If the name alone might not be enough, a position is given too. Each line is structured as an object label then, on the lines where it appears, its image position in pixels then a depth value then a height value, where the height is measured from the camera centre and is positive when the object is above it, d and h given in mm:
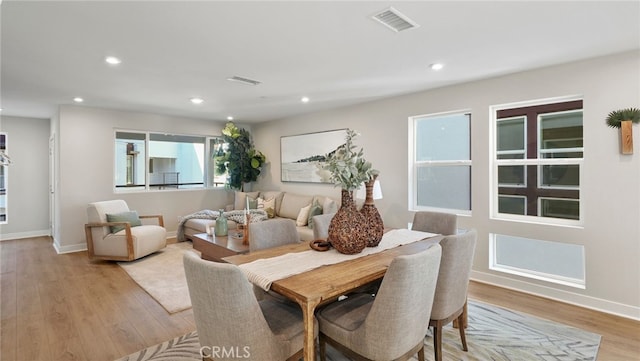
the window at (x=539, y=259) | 3303 -906
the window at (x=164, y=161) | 5832 +374
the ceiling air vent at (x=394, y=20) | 2134 +1135
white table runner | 1755 -526
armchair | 4508 -817
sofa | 4973 -498
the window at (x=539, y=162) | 3268 +188
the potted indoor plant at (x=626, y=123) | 2799 +496
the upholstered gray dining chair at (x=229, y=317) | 1429 -653
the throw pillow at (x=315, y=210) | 4980 -488
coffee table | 3661 -809
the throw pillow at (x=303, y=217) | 5086 -611
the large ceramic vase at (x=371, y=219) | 2275 -291
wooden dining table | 1539 -547
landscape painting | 5492 +535
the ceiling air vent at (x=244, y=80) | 3662 +1190
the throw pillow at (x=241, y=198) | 6415 -381
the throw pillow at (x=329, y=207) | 4905 -433
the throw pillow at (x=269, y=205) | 5854 -488
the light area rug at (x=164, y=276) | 3262 -1221
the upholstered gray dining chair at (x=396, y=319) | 1558 -727
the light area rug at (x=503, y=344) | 2285 -1287
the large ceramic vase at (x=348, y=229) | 2156 -345
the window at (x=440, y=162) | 4000 +225
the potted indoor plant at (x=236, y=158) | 6520 +461
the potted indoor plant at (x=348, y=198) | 2164 -134
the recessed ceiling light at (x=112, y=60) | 2964 +1158
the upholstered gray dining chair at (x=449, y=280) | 2043 -675
